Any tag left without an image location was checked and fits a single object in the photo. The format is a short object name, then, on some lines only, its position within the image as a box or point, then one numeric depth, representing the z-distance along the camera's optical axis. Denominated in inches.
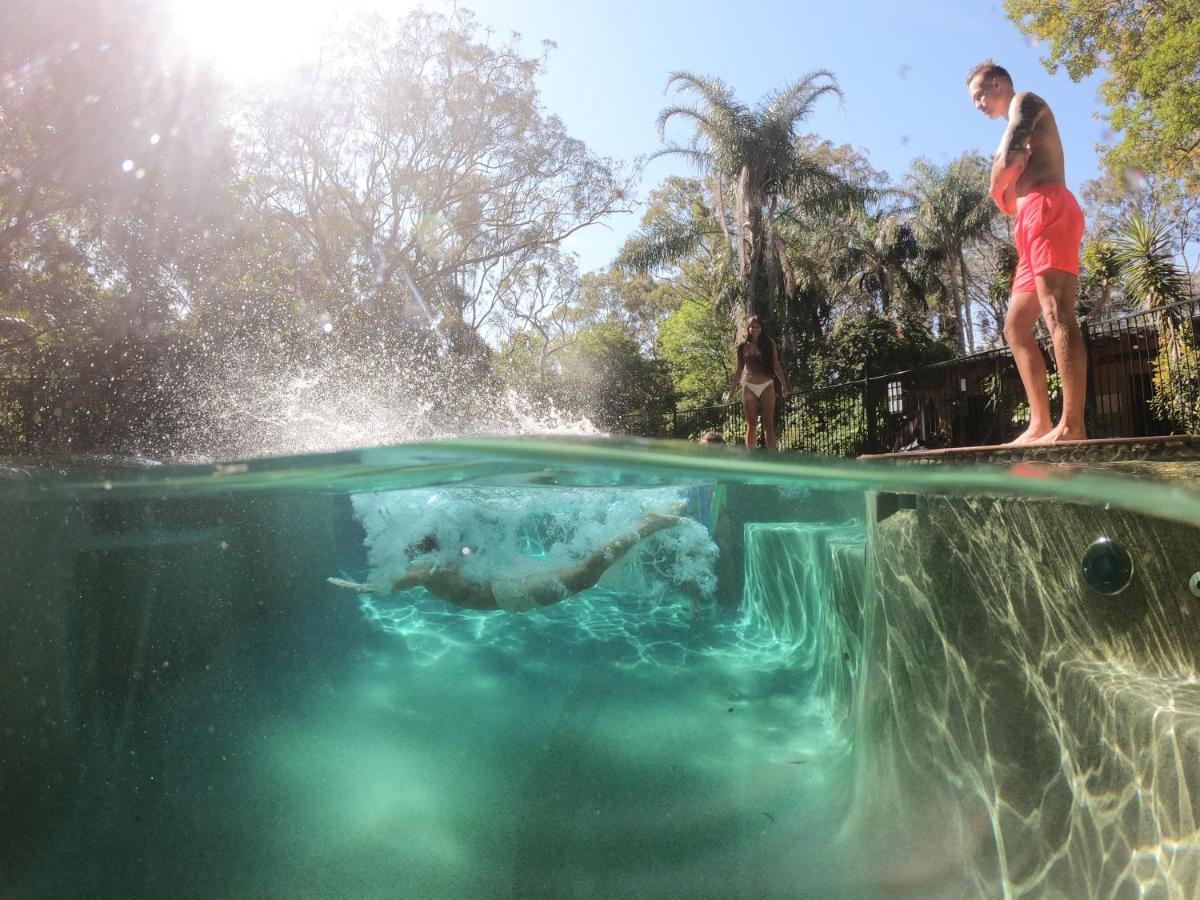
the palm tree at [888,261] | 1364.4
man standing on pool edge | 154.9
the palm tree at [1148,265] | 569.0
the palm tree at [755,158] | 913.5
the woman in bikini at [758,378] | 338.6
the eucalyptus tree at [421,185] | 845.2
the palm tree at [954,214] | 1330.8
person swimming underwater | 270.7
